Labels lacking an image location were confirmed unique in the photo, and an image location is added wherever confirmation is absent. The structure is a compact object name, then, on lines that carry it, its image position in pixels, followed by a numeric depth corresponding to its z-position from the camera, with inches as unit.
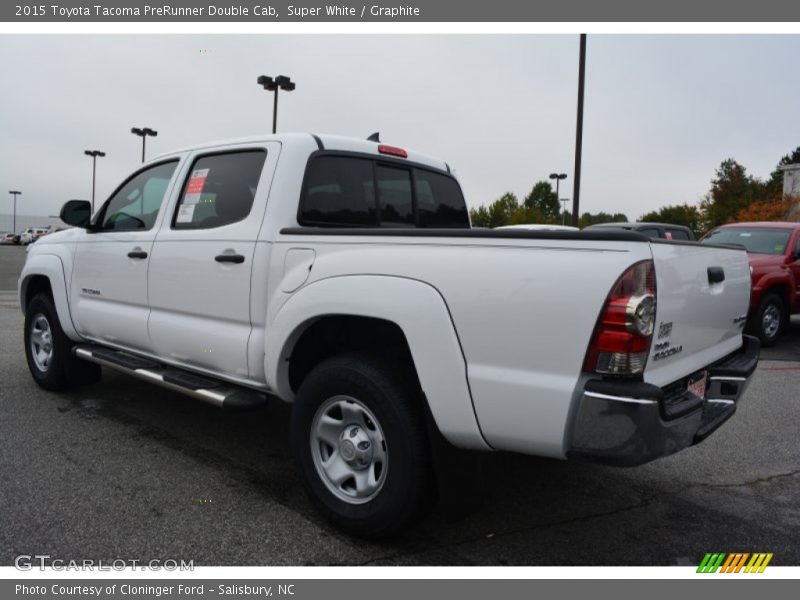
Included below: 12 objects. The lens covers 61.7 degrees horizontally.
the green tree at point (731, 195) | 1827.0
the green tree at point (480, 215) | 2453.2
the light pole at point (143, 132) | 1395.2
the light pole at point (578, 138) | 560.4
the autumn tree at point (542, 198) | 3531.0
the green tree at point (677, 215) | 2396.0
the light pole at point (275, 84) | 860.6
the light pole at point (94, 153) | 1889.8
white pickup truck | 96.3
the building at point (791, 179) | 1809.8
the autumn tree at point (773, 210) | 1360.2
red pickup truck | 365.7
